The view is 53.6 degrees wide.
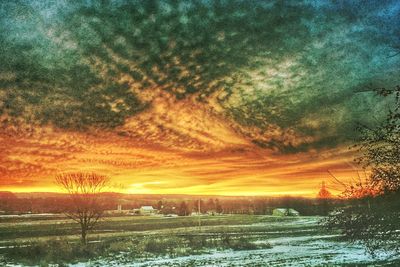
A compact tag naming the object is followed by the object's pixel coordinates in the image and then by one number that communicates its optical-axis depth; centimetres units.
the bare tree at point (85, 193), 3931
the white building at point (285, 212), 12381
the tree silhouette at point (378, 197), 937
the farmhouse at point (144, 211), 14288
